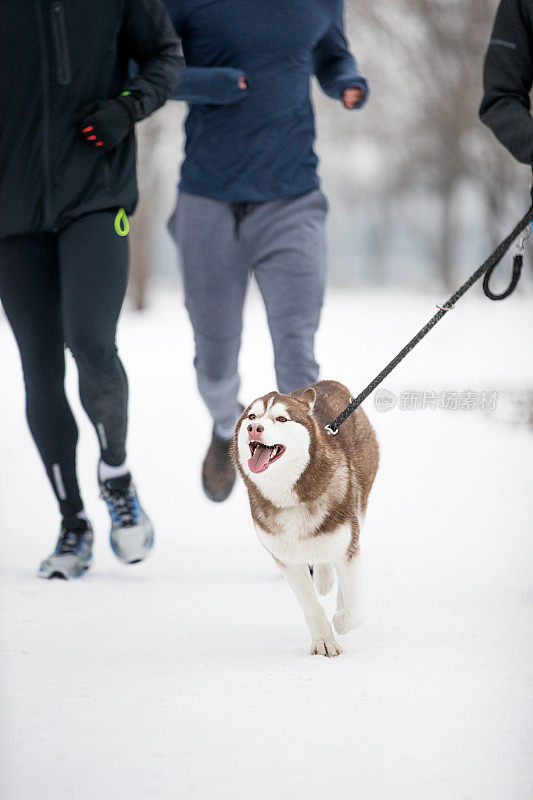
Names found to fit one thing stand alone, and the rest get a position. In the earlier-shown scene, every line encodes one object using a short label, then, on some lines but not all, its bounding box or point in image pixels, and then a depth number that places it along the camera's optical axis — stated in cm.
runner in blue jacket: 1287
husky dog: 1216
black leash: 1225
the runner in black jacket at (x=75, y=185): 1270
